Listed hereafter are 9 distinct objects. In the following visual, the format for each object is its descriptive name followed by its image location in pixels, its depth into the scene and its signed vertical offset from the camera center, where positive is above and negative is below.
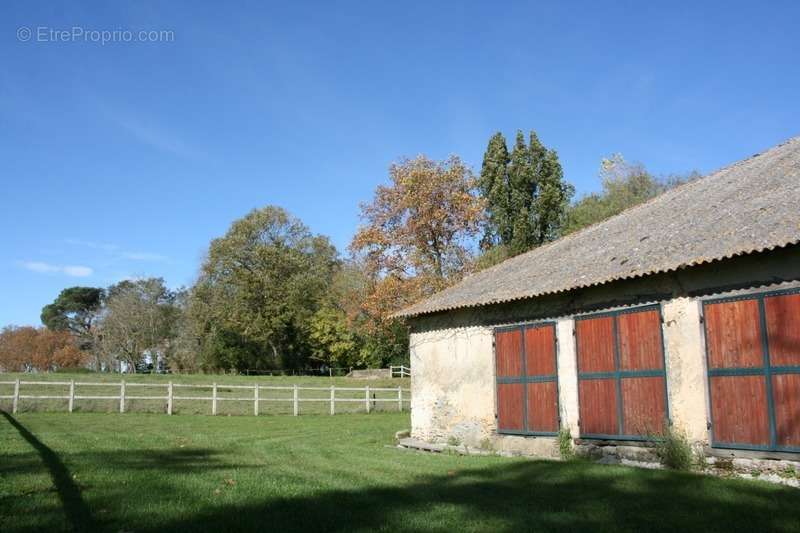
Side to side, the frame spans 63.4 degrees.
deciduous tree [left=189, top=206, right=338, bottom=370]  50.53 +4.35
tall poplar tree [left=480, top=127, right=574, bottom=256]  33.22 +7.66
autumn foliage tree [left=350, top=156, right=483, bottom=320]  31.95 +5.92
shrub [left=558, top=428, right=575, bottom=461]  11.19 -1.79
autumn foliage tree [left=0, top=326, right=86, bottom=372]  70.94 -0.09
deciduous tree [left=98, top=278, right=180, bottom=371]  59.47 +2.35
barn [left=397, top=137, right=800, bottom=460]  8.65 +0.11
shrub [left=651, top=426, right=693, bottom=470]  9.28 -1.60
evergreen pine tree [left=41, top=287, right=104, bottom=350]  88.75 +5.86
